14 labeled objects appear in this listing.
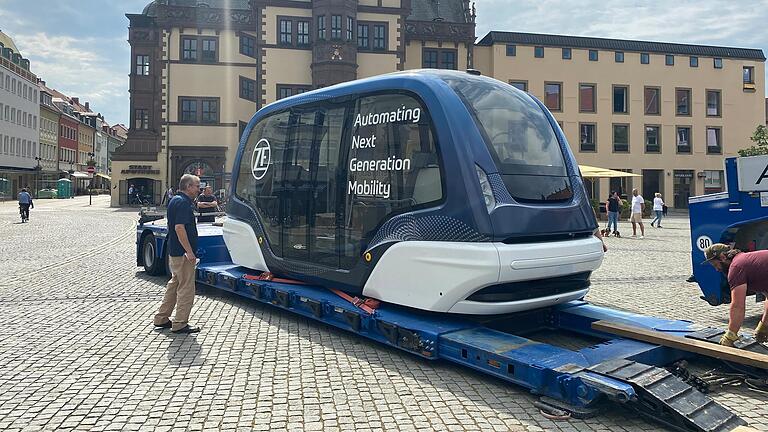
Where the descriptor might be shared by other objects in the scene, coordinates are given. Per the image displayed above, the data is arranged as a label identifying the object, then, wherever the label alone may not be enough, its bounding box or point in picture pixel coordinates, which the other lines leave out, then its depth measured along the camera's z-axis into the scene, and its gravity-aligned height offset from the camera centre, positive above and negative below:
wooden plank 4.71 -0.99
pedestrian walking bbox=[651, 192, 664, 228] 25.92 +0.62
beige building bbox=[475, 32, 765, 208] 44.12 +9.24
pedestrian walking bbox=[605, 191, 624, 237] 21.50 +0.47
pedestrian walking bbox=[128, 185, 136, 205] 42.81 +1.85
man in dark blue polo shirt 6.70 -0.37
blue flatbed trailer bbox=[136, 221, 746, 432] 4.00 -1.04
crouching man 5.18 -0.47
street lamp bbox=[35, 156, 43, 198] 69.05 +4.91
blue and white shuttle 5.33 +0.22
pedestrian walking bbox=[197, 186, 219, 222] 12.96 +0.33
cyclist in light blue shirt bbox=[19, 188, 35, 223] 26.69 +0.65
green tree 40.62 +5.51
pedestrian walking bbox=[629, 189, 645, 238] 21.45 +0.37
